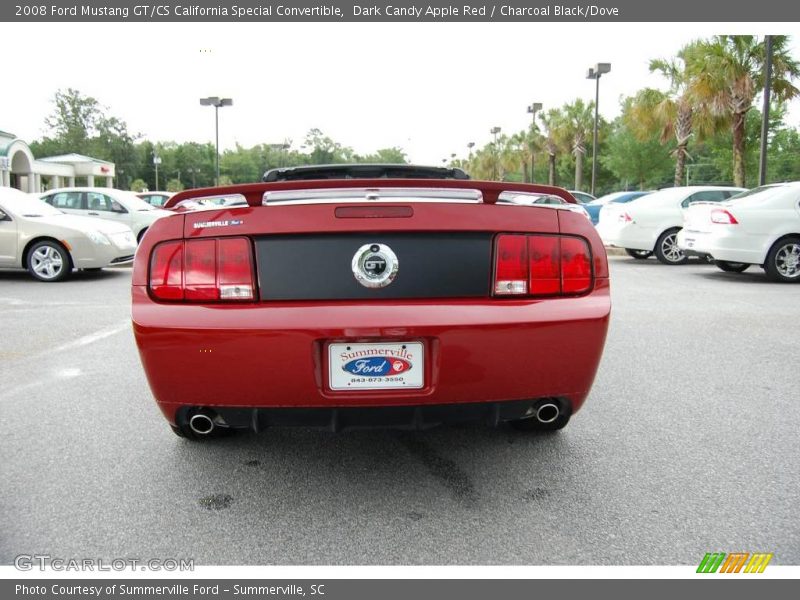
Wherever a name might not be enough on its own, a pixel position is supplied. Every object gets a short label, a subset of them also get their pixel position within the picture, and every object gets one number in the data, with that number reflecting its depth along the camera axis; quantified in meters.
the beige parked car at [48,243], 10.16
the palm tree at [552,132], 48.50
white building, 45.28
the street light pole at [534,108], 38.88
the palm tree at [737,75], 20.64
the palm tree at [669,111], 27.06
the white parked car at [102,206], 14.16
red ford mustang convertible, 2.52
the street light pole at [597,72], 27.00
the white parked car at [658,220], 12.80
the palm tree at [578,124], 47.22
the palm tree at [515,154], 65.75
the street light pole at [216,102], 33.81
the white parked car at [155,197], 23.70
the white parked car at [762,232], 10.08
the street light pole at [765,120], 15.65
